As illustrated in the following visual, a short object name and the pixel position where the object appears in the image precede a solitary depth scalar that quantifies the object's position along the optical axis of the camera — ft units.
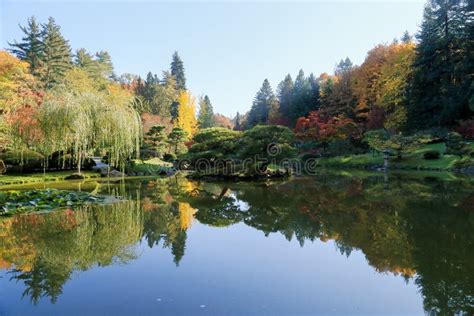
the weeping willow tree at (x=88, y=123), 44.04
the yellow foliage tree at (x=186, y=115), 113.50
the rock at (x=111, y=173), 57.77
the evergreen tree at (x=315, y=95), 129.80
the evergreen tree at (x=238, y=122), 178.44
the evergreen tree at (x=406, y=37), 125.39
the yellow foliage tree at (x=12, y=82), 51.88
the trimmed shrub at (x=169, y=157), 81.66
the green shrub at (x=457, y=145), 62.08
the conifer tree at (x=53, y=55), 97.40
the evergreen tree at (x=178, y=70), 174.70
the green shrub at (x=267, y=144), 52.11
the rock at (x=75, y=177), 52.01
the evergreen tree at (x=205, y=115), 159.02
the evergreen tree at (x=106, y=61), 143.67
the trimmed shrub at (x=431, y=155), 68.28
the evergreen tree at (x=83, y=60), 125.35
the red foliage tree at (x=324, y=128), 87.25
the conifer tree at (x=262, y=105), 155.43
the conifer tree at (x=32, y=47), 101.77
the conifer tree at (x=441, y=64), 77.71
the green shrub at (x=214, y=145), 54.12
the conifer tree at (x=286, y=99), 135.85
